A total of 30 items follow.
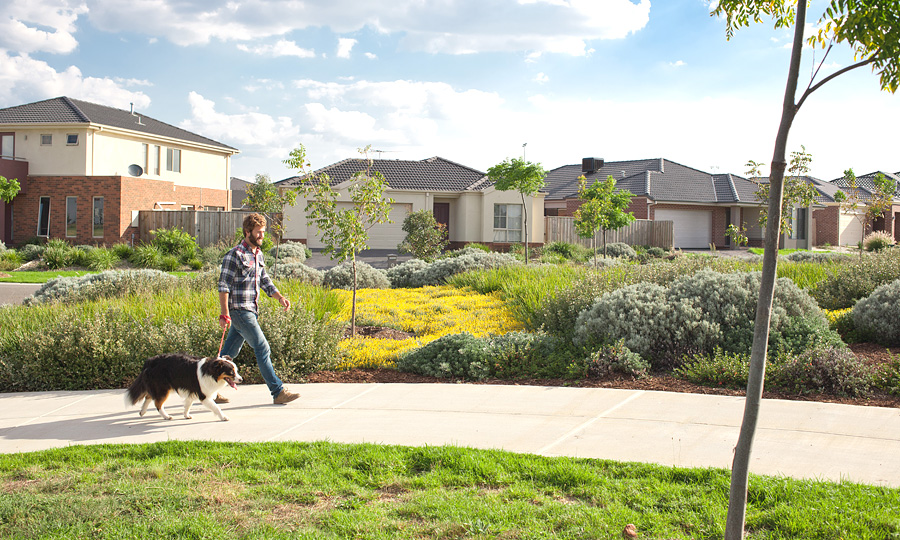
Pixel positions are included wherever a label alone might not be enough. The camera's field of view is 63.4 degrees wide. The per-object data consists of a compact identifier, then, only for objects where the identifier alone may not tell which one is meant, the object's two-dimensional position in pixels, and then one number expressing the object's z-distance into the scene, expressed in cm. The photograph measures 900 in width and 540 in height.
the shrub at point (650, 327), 829
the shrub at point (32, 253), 2706
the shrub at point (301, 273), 1716
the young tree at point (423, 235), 2786
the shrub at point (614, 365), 779
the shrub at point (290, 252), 2657
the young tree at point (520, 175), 2964
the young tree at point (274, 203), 1237
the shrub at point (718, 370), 728
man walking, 686
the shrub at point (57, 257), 2502
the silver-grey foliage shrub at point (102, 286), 1188
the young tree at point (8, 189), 3078
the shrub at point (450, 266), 1853
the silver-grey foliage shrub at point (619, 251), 3030
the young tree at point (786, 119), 303
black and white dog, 642
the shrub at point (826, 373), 681
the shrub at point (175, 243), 2787
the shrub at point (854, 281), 1158
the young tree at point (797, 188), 1760
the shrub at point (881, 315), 883
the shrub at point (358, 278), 1708
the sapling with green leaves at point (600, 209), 2502
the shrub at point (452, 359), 814
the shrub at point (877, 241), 3003
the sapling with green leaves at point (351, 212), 1120
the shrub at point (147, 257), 2561
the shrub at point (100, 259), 2433
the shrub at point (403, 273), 1877
